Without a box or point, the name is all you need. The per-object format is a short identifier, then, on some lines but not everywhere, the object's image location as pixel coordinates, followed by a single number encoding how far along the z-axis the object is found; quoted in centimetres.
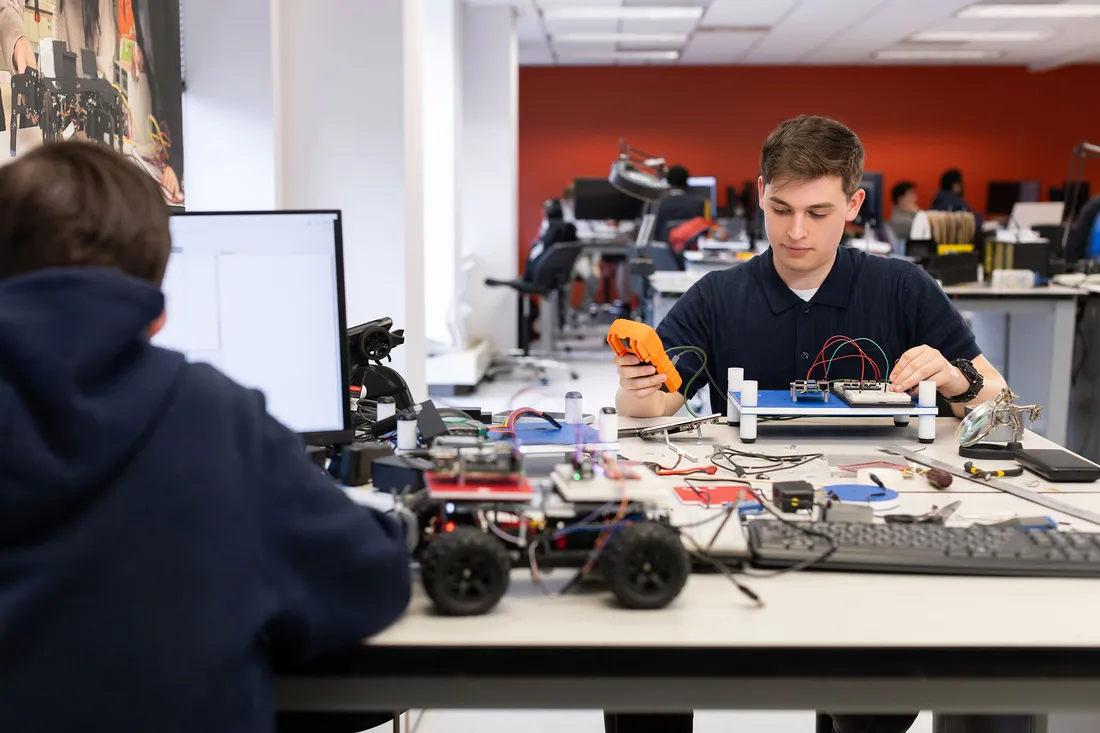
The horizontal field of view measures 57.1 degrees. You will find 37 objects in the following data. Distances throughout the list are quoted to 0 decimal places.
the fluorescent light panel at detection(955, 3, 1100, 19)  798
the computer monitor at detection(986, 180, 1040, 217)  1096
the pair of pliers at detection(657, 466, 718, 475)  154
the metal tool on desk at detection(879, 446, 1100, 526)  135
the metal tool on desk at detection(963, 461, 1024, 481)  154
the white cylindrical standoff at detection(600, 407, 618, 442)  150
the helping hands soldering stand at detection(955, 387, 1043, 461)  166
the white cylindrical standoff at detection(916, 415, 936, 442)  174
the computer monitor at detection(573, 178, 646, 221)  830
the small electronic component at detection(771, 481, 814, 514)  133
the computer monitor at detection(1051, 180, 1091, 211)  584
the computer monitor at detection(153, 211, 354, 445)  133
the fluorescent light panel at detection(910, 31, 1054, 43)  927
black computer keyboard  112
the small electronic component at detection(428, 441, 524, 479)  109
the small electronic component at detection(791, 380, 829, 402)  176
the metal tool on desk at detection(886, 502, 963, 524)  129
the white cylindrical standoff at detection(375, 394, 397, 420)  165
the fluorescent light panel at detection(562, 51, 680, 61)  1068
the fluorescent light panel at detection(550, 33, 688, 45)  952
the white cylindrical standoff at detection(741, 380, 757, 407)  171
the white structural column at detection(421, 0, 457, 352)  614
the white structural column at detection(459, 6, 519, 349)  743
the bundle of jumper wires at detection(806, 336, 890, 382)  205
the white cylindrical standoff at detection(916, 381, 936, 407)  171
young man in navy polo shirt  198
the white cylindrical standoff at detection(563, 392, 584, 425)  165
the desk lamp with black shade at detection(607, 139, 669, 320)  511
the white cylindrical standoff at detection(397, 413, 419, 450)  151
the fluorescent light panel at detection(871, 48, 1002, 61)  1049
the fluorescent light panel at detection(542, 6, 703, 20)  806
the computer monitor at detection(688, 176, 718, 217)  807
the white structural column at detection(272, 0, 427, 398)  313
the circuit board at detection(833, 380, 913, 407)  170
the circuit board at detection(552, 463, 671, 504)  108
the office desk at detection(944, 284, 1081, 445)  405
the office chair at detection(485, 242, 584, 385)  685
